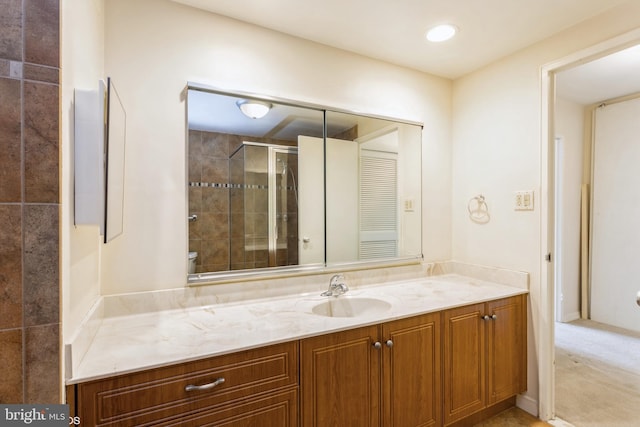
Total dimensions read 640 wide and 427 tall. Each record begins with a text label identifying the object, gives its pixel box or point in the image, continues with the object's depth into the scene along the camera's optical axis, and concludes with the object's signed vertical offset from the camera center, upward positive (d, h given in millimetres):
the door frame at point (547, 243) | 1885 -183
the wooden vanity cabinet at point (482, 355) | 1682 -827
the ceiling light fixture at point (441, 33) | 1781 +1065
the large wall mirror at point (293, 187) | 1658 +160
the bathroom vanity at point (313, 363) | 1038 -614
